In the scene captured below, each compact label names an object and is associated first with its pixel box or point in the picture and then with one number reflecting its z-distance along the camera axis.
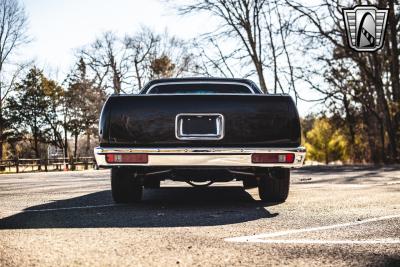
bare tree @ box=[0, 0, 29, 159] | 30.81
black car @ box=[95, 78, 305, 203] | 4.70
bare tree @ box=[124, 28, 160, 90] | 37.16
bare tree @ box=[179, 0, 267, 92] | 23.52
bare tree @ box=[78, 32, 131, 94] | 37.47
